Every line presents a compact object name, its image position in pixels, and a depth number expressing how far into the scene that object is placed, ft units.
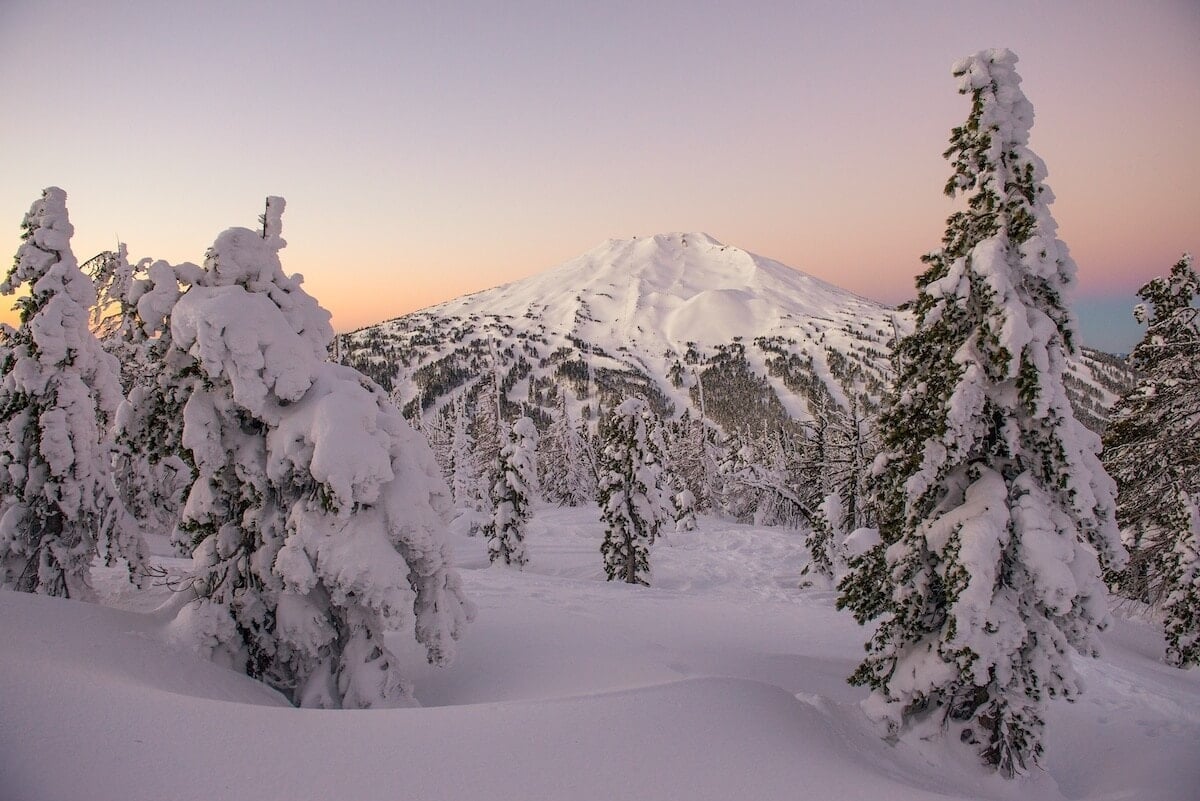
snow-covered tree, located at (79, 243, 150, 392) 27.73
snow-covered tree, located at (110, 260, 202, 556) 26.25
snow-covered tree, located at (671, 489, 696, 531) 149.99
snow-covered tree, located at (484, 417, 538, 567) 101.24
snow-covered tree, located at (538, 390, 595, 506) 235.81
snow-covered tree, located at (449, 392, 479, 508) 194.08
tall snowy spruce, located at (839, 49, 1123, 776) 25.39
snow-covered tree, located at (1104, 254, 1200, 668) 44.01
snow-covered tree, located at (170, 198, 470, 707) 24.81
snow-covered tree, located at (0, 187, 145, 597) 37.81
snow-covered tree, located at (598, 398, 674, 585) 87.76
